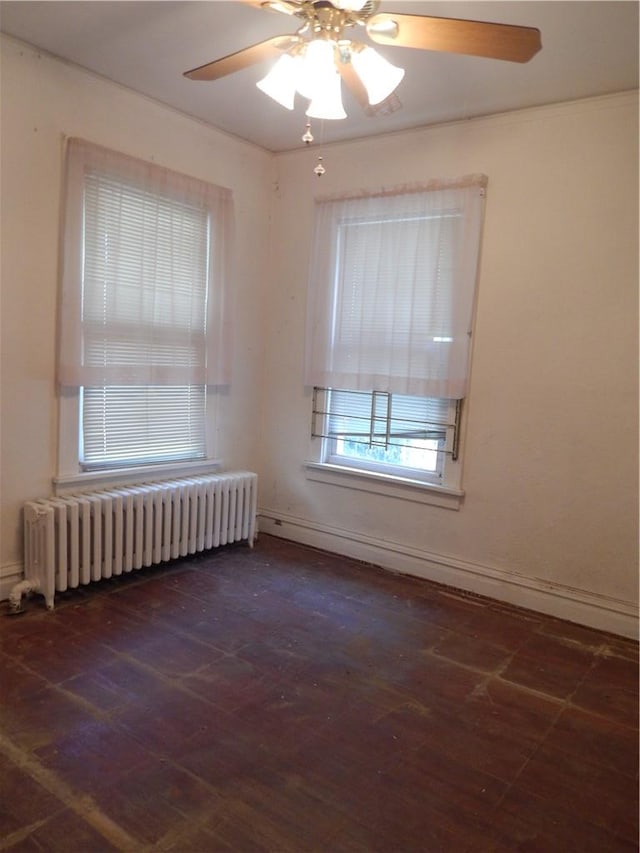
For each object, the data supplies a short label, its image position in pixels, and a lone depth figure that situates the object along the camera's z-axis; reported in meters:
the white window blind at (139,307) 3.24
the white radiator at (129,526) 3.08
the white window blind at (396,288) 3.53
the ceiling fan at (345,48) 1.86
